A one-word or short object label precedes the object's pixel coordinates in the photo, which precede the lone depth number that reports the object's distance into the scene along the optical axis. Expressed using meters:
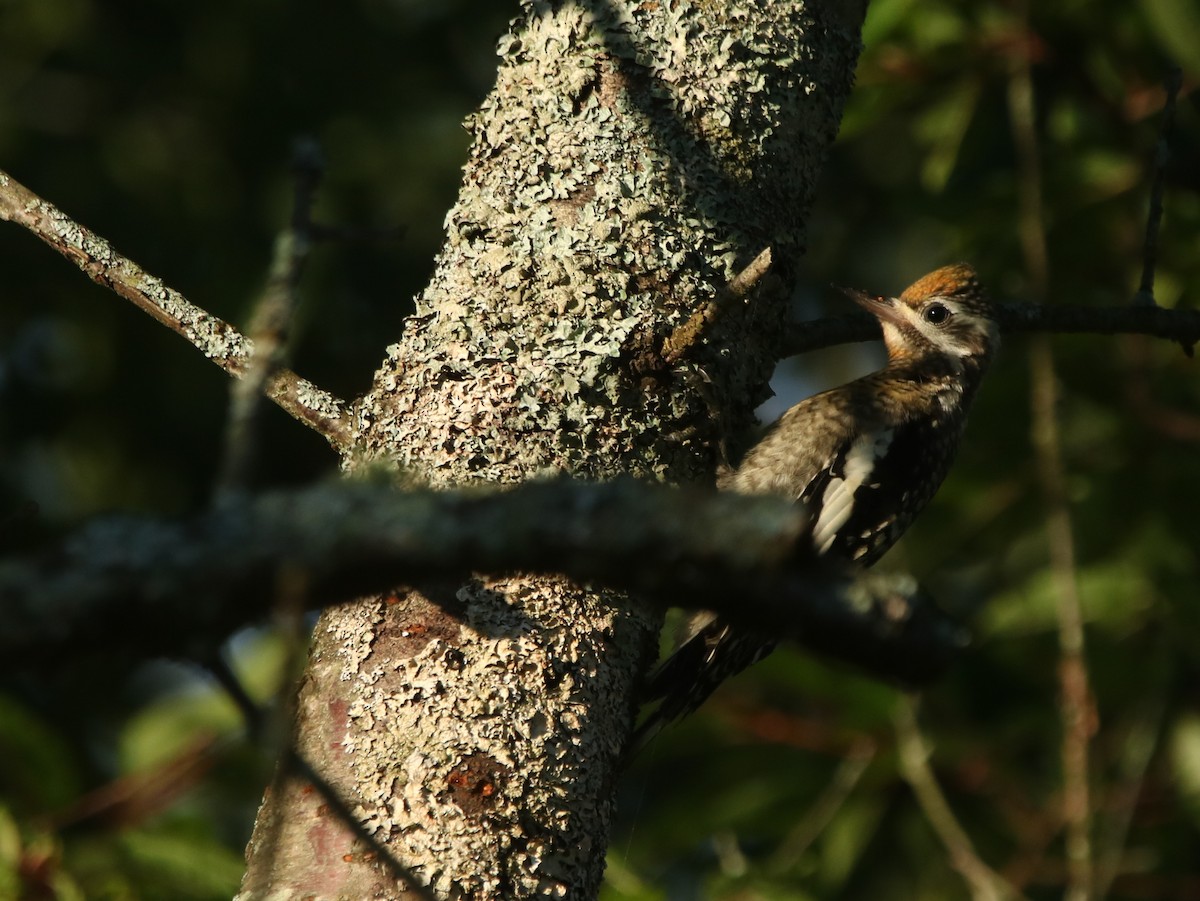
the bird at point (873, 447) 7.41
